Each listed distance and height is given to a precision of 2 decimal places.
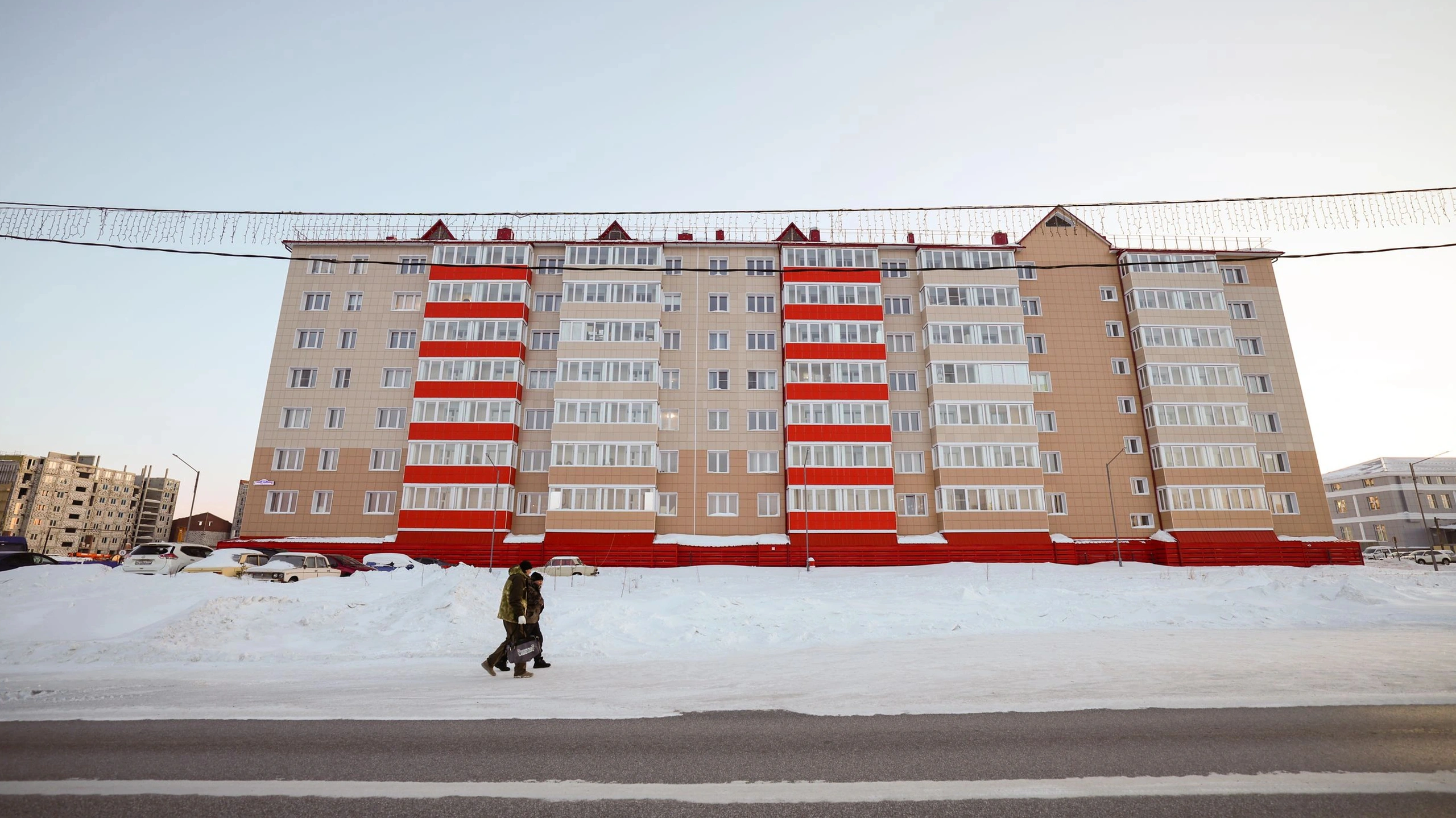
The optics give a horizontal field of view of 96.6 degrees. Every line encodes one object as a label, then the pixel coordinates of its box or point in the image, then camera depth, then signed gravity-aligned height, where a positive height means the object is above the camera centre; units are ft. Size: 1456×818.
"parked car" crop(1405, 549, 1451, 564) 182.19 -2.44
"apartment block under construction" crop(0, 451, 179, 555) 413.59 +31.57
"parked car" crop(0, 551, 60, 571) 87.04 -1.01
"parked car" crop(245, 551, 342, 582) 81.92 -2.12
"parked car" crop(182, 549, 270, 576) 83.76 -1.31
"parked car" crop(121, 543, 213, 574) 84.53 -0.85
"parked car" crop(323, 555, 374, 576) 102.98 -2.00
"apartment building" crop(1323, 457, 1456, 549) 311.68 +23.52
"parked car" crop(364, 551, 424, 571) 118.93 -1.90
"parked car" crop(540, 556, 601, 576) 114.83 -2.88
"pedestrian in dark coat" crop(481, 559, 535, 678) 38.73 -3.38
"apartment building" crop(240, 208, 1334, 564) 138.10 +32.14
